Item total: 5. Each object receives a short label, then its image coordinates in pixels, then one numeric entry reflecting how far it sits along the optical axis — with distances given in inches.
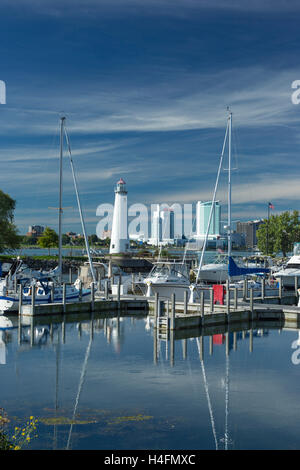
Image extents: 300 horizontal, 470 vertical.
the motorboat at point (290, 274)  1990.7
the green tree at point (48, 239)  3969.0
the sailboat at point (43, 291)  1180.5
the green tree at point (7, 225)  2802.7
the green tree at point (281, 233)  3727.9
